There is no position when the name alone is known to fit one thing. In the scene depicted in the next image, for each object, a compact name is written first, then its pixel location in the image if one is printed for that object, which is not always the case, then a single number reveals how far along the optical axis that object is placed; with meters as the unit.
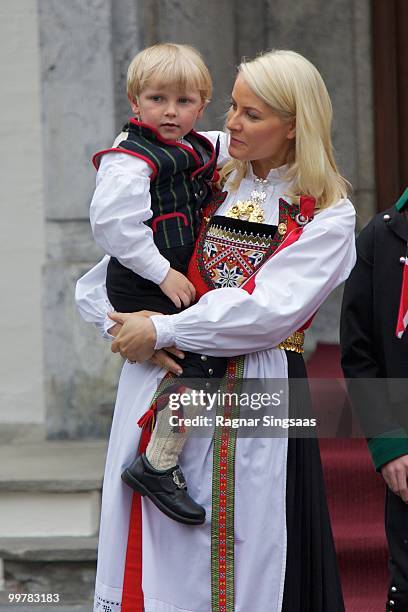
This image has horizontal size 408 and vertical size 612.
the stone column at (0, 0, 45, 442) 11.70
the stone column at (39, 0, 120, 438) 10.85
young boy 6.32
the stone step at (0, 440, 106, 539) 10.12
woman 6.23
